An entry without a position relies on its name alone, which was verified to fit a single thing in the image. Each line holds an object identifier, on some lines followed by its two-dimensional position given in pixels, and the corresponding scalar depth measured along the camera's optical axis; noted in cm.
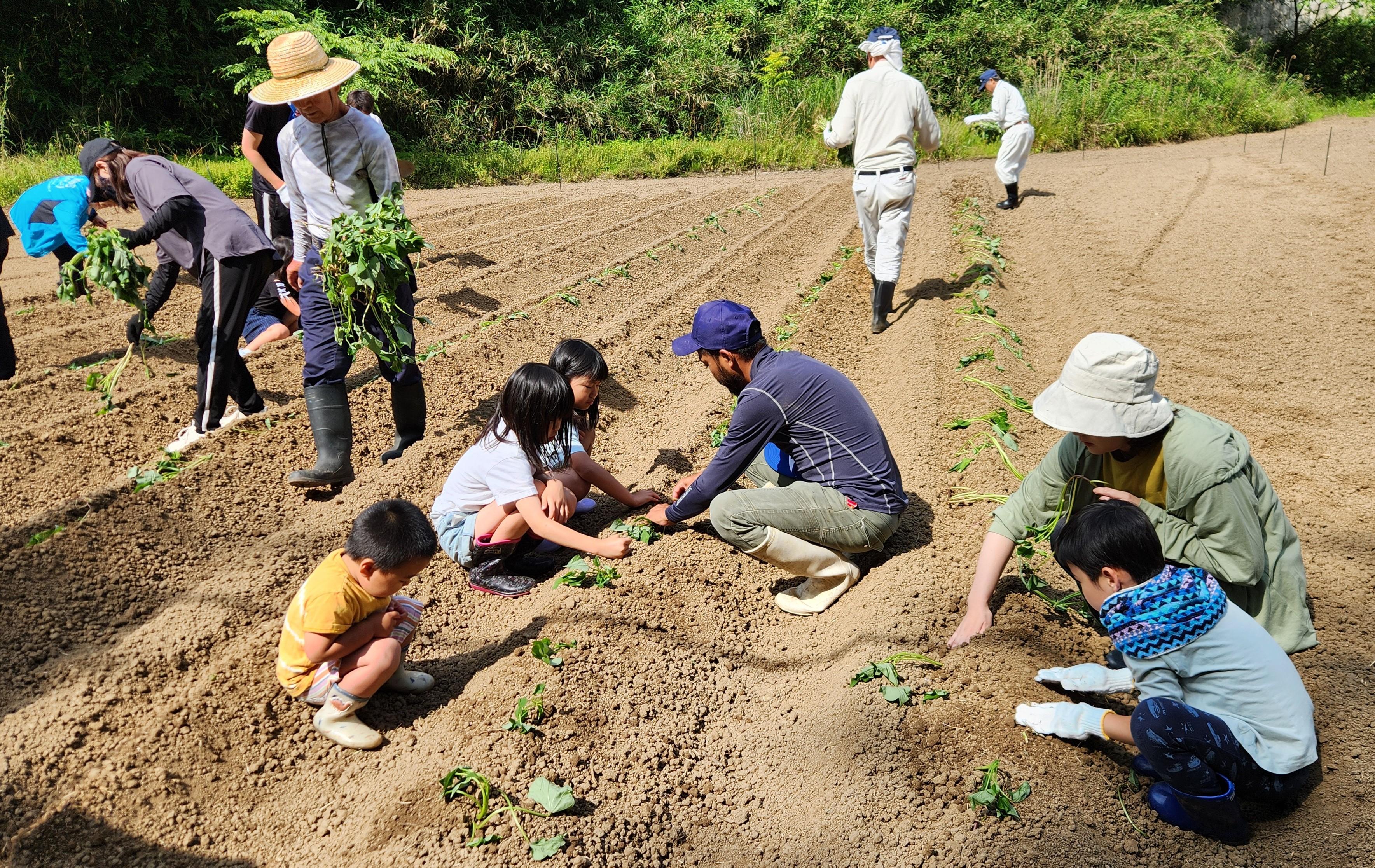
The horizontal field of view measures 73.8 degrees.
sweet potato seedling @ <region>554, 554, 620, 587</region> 387
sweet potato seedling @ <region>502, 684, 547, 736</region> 303
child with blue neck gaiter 250
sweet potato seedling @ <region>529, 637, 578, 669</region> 330
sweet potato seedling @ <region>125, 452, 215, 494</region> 455
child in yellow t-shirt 285
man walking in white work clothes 649
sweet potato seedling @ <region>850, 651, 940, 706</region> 305
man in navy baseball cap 362
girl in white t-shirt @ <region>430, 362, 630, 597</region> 370
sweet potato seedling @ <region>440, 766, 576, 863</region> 262
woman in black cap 475
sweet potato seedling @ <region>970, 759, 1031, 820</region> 262
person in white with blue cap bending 1034
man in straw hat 441
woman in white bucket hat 280
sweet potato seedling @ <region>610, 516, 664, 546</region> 414
